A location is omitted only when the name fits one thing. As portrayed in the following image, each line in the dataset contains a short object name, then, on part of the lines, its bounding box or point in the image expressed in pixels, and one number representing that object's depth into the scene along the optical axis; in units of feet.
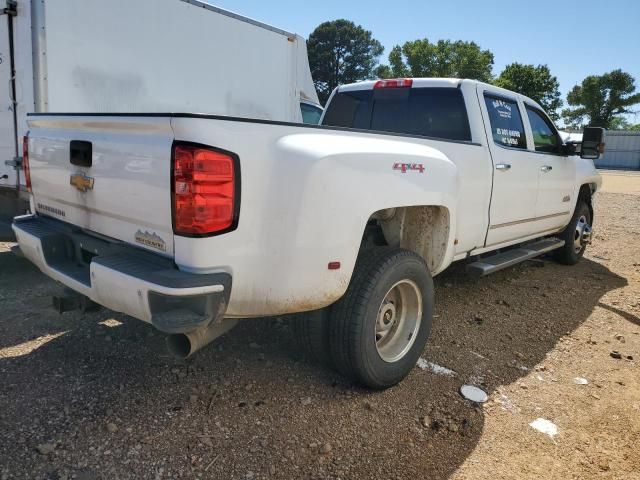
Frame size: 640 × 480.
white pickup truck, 7.04
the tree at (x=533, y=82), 164.86
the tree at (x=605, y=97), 175.52
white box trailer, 15.84
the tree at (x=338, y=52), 186.91
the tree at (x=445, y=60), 190.49
